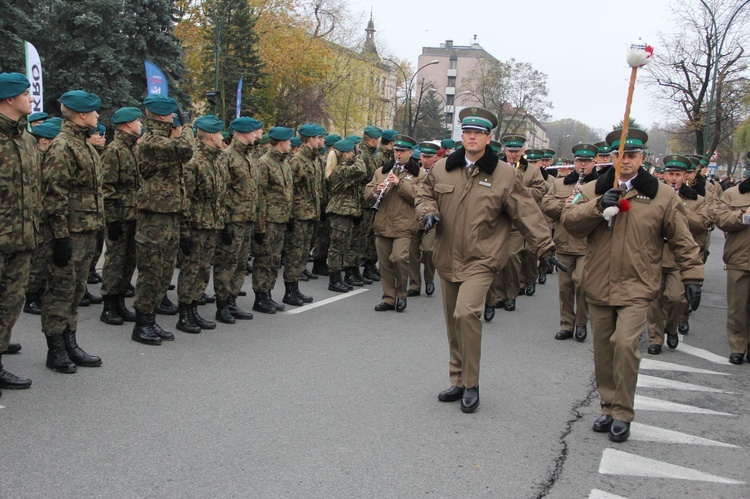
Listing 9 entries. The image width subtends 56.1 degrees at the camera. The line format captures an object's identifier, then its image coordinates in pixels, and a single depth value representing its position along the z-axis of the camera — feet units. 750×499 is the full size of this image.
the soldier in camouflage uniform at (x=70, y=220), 19.29
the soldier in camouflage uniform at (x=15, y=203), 17.01
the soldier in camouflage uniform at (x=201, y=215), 25.14
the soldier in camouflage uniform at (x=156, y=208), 22.35
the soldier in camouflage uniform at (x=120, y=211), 25.16
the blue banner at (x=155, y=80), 55.57
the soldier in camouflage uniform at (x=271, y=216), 29.22
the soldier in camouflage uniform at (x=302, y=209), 31.50
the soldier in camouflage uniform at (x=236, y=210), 27.02
